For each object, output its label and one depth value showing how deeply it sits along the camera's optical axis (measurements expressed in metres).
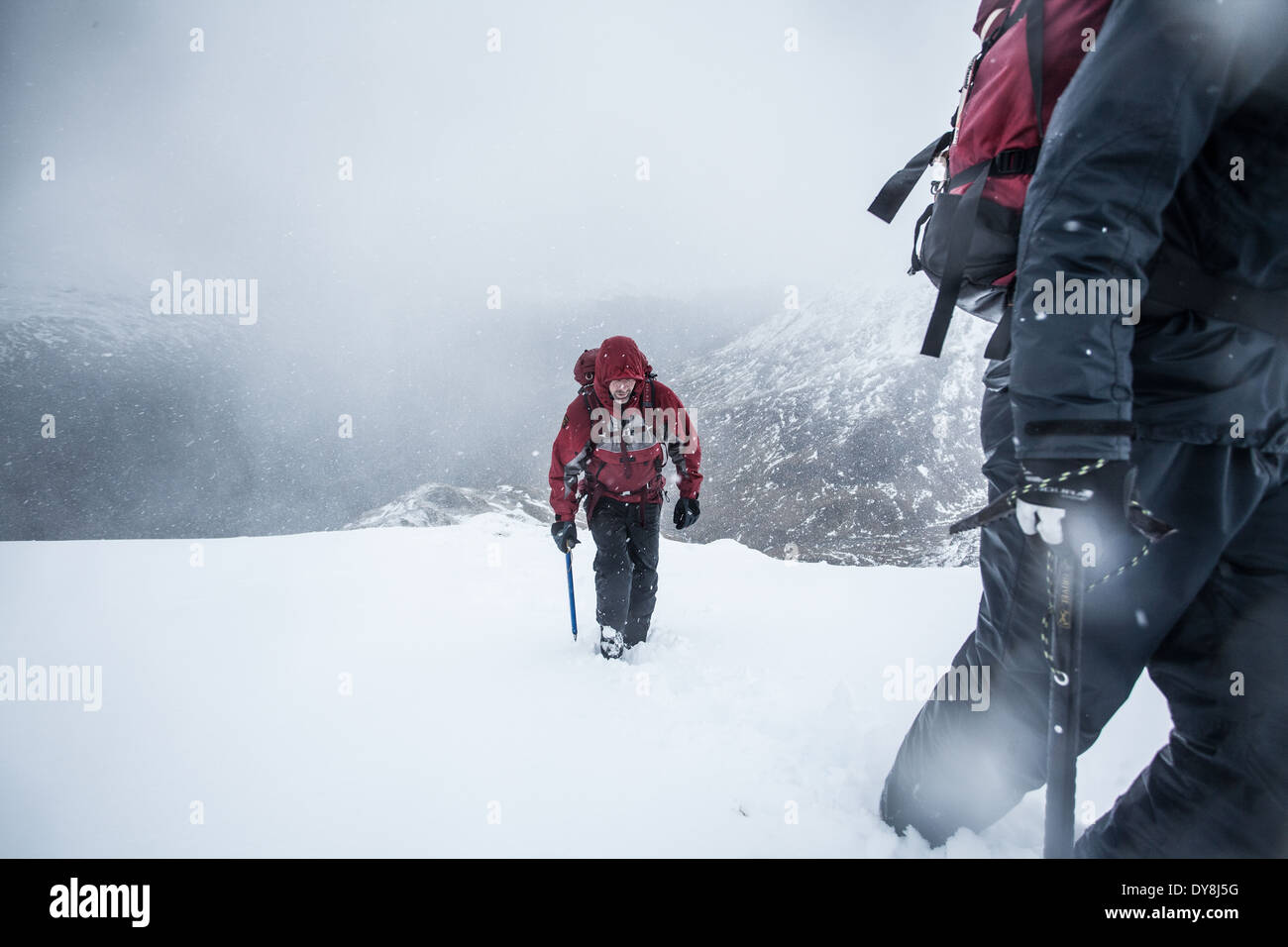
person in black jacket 1.28
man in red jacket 4.18
